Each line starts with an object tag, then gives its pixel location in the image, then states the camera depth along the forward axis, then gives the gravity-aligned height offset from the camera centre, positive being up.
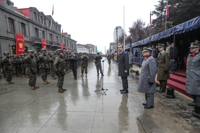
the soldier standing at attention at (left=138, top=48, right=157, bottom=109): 3.17 -0.61
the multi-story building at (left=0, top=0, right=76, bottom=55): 15.20 +6.42
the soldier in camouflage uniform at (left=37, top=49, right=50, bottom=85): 6.42 -0.24
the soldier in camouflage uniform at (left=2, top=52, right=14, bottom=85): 6.53 -0.29
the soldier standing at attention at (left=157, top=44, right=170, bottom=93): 4.40 -0.37
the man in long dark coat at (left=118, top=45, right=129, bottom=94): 4.59 -0.30
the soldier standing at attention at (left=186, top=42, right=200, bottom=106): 2.89 -0.44
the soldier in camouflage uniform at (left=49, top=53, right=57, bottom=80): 7.98 -0.81
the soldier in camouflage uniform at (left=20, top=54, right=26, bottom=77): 9.48 -0.40
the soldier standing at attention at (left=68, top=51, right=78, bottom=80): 7.70 -0.20
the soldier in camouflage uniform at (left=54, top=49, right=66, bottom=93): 4.73 -0.26
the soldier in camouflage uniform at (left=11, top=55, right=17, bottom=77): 9.55 -0.21
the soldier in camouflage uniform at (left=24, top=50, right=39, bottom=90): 5.38 -0.34
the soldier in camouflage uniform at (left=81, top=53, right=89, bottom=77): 8.52 -0.07
